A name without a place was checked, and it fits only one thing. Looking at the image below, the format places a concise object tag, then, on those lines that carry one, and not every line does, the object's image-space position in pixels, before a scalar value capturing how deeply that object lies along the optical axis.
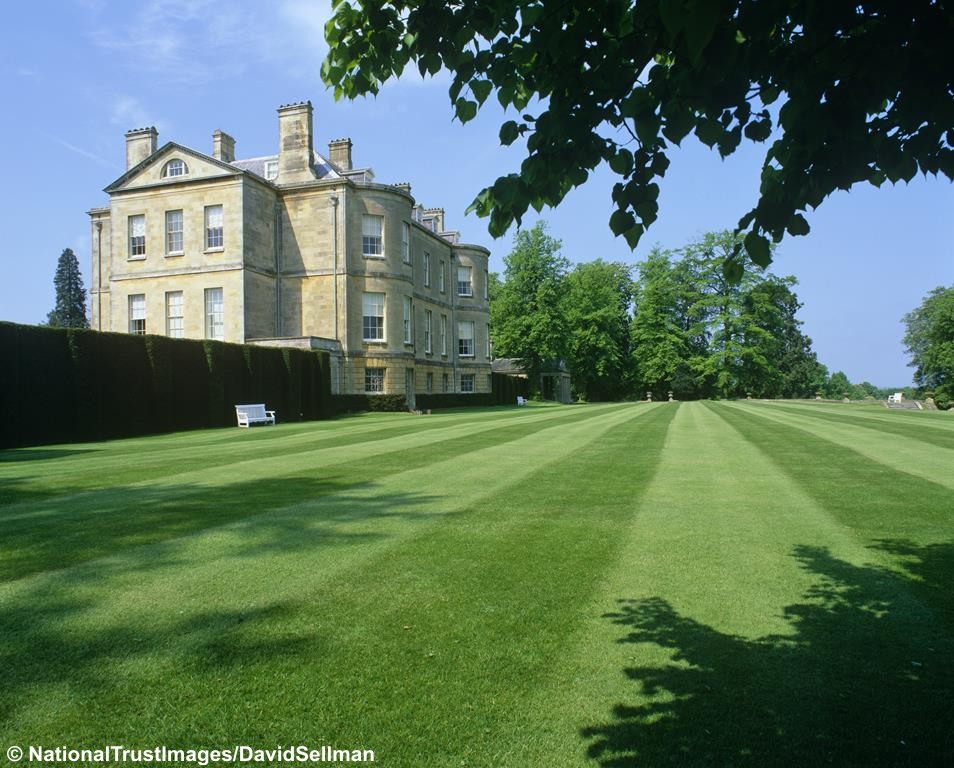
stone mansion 32.53
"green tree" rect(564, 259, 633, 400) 63.44
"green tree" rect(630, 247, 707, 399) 65.06
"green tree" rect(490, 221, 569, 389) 53.56
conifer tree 80.44
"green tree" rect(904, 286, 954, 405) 58.06
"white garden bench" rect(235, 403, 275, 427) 22.34
